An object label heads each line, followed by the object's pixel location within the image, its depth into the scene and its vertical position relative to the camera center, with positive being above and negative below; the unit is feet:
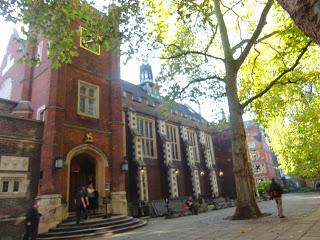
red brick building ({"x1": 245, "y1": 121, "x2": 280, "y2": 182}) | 188.55 +31.74
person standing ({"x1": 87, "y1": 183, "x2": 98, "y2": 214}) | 48.53 +2.98
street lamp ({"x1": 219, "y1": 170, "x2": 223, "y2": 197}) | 106.91 +9.37
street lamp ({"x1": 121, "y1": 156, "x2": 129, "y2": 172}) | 54.08 +8.66
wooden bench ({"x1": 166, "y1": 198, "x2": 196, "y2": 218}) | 59.62 +0.11
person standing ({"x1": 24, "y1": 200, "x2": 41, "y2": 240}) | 31.75 -0.37
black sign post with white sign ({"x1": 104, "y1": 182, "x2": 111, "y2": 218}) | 51.71 +4.79
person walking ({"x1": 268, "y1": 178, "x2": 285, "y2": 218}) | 35.42 +1.03
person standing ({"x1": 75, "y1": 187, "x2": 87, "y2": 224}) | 41.11 +1.81
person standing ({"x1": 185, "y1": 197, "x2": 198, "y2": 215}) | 61.62 +0.02
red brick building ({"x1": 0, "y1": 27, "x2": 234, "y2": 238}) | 42.28 +13.61
